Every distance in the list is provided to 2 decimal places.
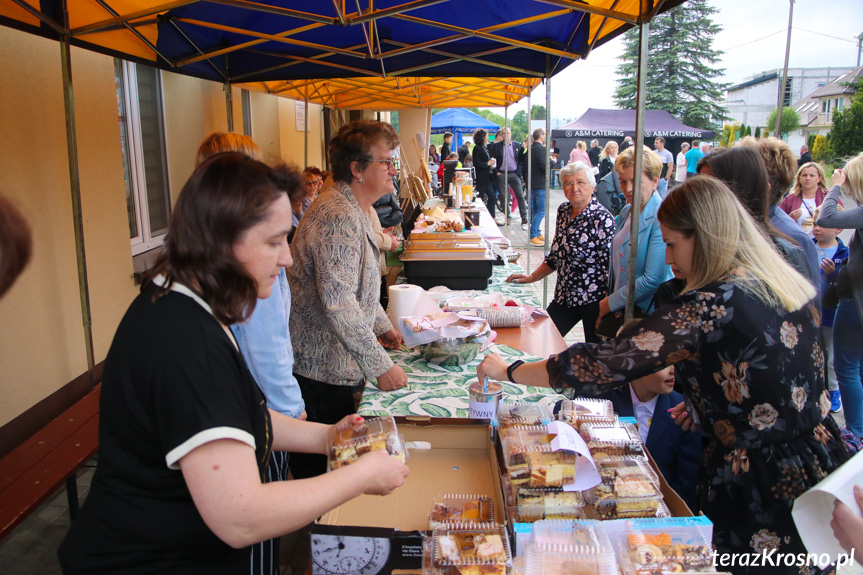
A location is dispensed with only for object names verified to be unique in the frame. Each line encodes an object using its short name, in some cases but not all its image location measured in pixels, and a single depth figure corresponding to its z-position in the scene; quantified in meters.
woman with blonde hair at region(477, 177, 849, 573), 1.54
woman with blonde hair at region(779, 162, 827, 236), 5.69
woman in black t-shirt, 1.02
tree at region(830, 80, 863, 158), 18.64
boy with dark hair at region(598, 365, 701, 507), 1.96
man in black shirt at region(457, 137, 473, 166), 19.50
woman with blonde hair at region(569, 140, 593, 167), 12.30
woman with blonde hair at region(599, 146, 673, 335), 3.44
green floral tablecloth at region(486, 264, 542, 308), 3.84
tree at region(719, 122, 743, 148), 28.51
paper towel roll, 2.80
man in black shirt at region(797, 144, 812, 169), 9.90
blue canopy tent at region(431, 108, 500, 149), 21.44
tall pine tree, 35.41
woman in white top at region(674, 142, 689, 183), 17.17
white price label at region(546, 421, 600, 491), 1.39
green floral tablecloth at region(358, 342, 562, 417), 2.16
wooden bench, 2.25
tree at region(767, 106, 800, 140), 35.11
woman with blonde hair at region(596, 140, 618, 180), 12.29
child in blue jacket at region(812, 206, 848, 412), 4.34
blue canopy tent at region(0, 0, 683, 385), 2.79
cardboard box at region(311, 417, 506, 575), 1.24
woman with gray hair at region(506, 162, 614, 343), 3.99
